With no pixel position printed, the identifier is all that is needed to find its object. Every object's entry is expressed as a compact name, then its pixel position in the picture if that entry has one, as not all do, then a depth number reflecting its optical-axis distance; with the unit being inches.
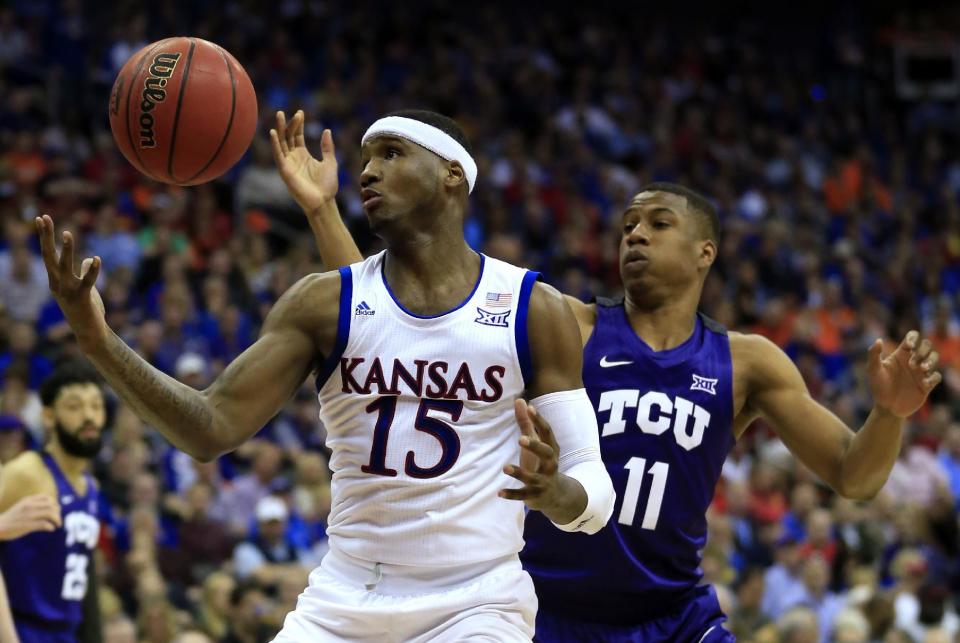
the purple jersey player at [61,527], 247.1
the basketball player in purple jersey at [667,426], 196.7
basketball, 178.4
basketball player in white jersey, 152.5
